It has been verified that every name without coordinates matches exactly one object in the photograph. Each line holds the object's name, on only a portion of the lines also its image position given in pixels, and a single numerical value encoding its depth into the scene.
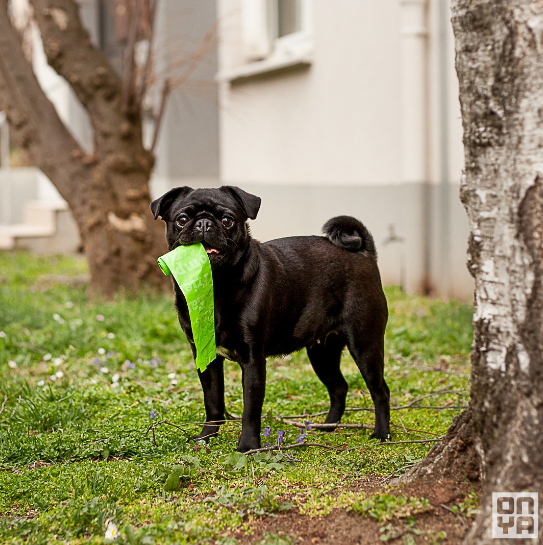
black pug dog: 3.50
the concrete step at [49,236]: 13.20
